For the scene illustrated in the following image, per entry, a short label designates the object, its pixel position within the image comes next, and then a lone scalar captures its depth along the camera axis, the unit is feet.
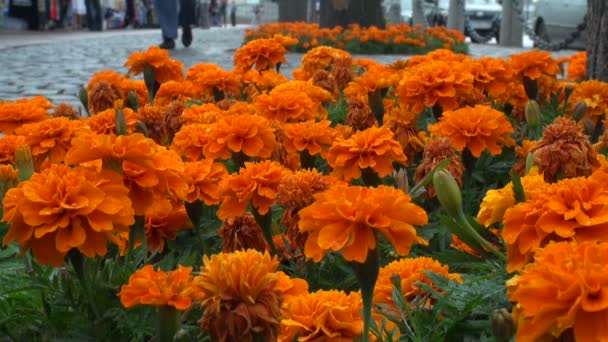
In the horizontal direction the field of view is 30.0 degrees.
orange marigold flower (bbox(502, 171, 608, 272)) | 2.00
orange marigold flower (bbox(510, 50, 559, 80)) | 3.92
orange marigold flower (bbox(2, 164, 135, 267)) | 2.09
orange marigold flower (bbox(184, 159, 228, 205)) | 2.69
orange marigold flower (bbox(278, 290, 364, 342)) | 2.05
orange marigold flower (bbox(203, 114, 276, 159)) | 2.97
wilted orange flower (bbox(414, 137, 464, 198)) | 2.93
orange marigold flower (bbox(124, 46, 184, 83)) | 4.42
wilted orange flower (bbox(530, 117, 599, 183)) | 2.59
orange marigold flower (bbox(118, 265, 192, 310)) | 1.92
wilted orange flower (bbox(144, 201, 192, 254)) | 2.80
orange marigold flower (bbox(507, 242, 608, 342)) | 1.54
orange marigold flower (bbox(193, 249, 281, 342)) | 1.79
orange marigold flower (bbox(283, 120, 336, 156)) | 3.17
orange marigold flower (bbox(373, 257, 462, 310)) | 2.28
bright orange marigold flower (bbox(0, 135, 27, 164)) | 3.16
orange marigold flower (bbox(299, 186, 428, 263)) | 1.93
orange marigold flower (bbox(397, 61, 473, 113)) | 3.41
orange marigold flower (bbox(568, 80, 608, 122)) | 3.79
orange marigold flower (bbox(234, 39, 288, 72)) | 4.80
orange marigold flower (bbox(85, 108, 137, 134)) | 3.38
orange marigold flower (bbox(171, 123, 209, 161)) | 3.09
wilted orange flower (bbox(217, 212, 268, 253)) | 2.63
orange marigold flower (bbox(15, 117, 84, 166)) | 3.05
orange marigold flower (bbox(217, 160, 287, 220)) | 2.53
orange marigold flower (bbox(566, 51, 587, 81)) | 5.70
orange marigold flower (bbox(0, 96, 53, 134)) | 3.61
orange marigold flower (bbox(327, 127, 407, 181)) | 2.83
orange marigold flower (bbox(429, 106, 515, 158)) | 3.03
